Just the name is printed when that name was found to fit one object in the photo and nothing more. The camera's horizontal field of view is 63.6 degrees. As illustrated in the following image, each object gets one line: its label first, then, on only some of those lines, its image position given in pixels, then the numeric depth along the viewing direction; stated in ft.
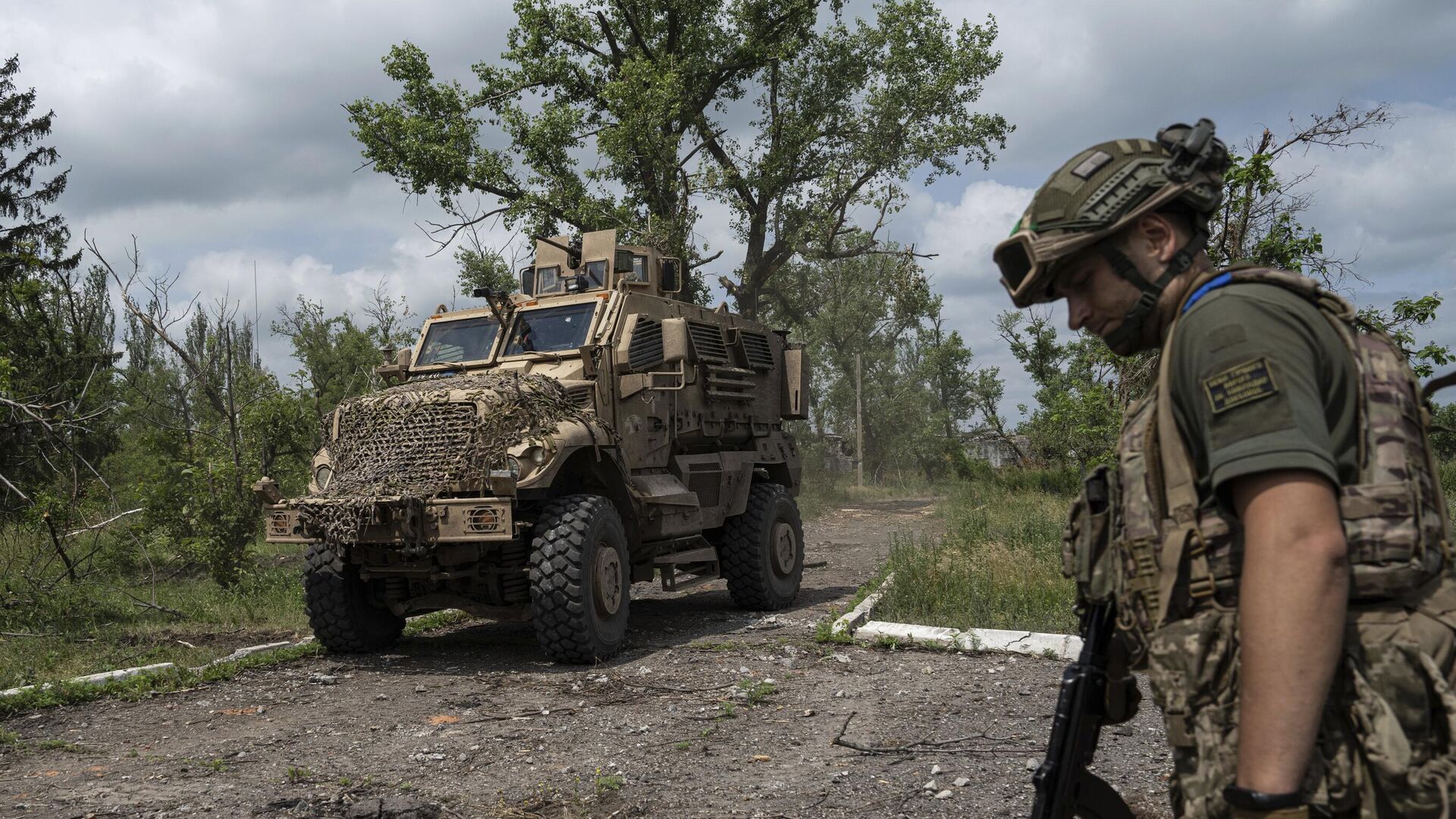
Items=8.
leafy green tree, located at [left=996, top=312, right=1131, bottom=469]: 46.29
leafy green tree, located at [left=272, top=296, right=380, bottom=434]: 60.80
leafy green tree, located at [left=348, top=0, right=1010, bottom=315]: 69.26
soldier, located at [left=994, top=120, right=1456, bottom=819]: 5.10
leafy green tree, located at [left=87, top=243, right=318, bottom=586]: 35.60
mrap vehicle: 23.13
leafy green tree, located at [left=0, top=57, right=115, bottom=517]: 31.07
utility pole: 135.85
